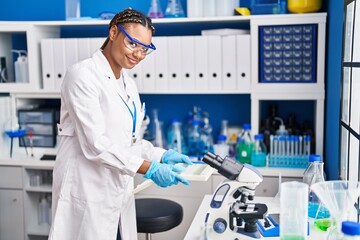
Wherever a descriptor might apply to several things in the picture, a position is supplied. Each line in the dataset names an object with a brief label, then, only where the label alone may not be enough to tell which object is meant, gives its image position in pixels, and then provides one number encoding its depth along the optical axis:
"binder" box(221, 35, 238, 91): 2.71
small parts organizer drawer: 2.62
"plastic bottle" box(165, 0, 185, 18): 2.87
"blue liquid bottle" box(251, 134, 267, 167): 2.68
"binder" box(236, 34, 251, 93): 2.69
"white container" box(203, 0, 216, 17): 2.76
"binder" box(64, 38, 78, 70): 2.91
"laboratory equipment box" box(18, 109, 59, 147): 3.06
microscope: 1.53
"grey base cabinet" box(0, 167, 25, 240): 2.92
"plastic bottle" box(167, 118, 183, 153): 2.96
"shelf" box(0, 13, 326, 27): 2.60
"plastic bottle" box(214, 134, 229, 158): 2.79
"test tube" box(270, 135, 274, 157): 2.70
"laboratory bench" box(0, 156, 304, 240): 2.74
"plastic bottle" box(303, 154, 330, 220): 1.67
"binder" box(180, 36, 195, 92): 2.76
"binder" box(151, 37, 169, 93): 2.80
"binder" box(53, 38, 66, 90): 2.93
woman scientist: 1.80
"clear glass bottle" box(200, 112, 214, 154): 2.94
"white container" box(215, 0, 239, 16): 2.75
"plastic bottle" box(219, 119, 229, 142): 2.98
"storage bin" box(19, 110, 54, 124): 3.05
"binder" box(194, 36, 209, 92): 2.75
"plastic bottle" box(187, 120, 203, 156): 2.96
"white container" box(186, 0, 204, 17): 2.76
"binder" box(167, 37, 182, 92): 2.78
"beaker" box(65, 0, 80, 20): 3.09
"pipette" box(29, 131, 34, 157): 3.03
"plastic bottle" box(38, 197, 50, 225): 3.04
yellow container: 2.59
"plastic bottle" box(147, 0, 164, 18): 2.88
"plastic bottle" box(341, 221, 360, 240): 1.06
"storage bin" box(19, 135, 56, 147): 3.07
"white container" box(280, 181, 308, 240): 1.29
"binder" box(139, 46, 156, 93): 2.83
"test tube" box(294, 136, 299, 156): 2.66
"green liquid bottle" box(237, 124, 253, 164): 2.74
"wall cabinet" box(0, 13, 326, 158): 2.62
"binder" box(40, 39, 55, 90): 2.95
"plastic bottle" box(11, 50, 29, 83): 3.10
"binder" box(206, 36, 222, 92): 2.73
